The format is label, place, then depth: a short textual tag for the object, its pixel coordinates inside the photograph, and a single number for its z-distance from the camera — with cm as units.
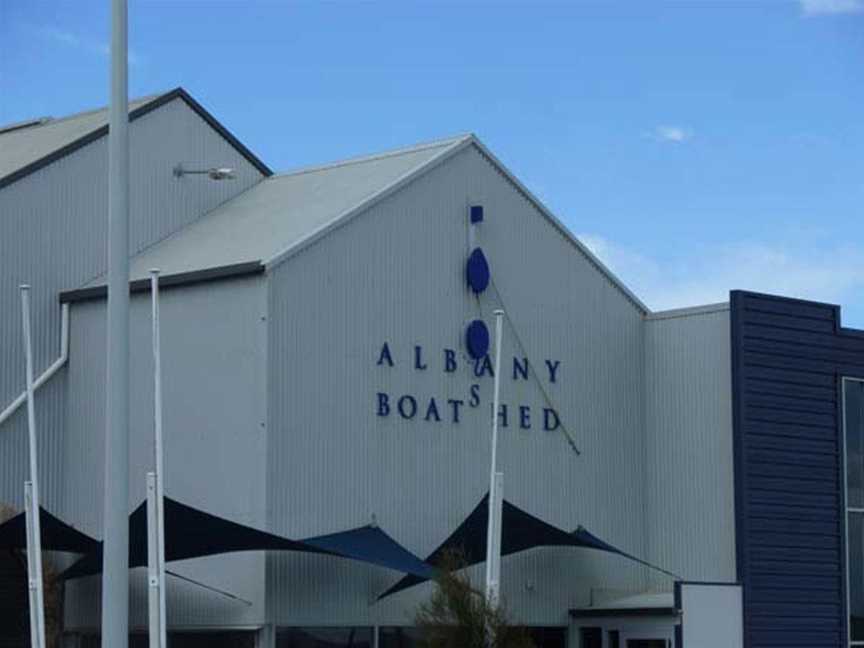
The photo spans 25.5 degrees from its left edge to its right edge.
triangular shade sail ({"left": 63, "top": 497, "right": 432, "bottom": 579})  2852
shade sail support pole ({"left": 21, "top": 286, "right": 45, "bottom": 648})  2605
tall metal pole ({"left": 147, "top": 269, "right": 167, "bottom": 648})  2361
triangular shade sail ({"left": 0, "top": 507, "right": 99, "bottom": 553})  2981
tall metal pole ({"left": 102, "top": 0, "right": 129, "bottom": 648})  1894
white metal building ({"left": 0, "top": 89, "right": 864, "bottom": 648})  3091
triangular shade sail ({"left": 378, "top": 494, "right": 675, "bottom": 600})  3183
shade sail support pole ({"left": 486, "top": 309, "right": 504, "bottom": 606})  2773
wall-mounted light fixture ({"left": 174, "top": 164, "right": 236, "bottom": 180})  3541
